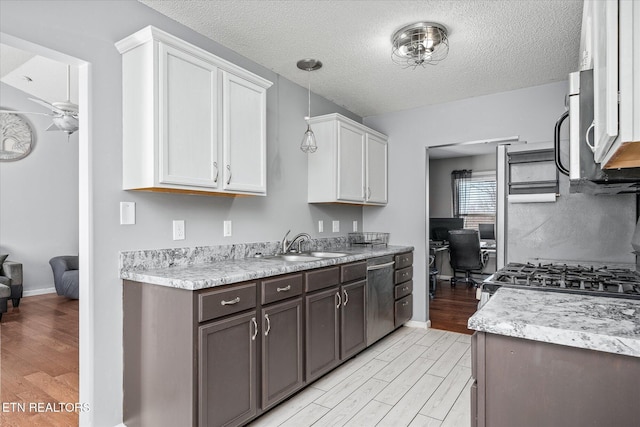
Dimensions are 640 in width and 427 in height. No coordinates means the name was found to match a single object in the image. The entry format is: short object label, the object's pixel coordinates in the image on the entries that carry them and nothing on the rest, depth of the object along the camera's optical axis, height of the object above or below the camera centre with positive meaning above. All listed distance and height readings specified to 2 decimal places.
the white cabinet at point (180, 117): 1.89 +0.55
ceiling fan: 3.33 +0.96
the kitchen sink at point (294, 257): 2.97 -0.37
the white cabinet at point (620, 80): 0.67 +0.26
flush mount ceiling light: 2.36 +1.19
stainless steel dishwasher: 3.23 -0.80
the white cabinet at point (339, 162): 3.38 +0.50
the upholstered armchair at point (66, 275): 4.82 -0.84
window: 6.70 +0.31
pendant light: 2.85 +1.21
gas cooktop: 1.38 -0.30
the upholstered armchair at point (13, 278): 4.42 -0.80
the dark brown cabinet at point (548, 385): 0.86 -0.45
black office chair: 5.74 -0.63
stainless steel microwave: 1.09 +0.23
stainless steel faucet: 3.13 -0.26
